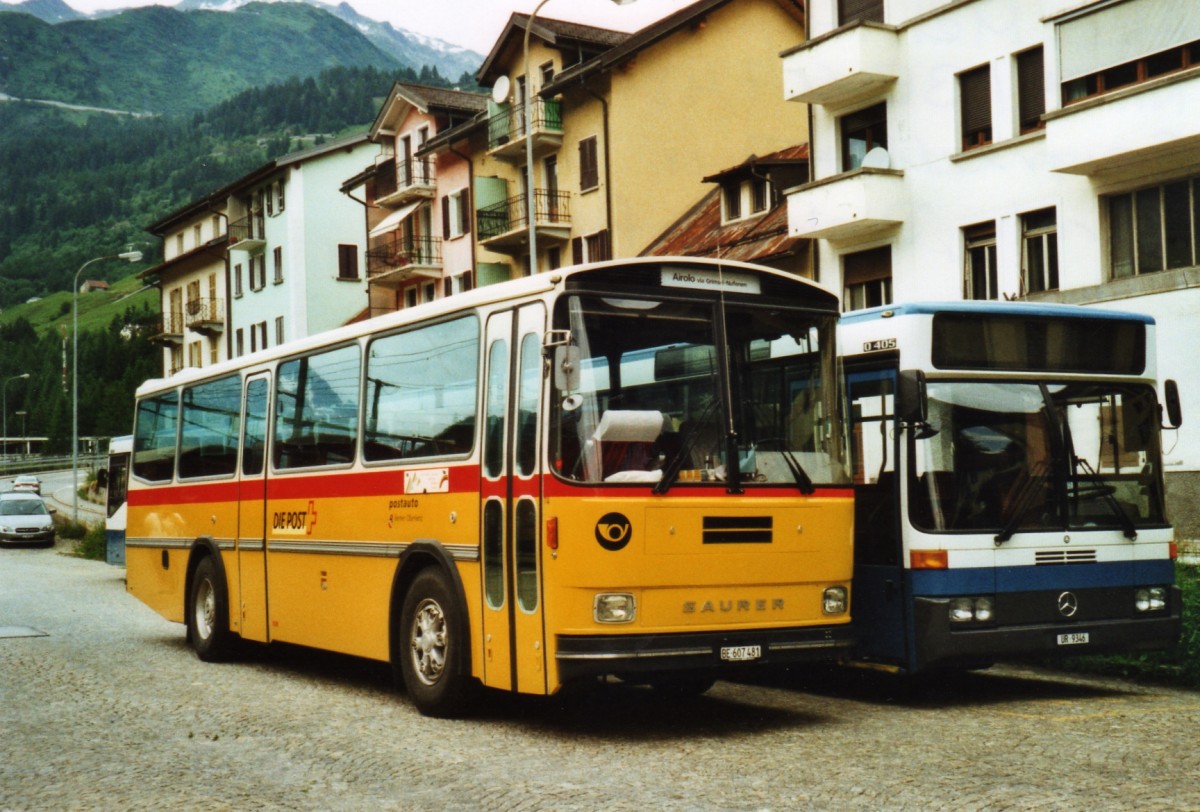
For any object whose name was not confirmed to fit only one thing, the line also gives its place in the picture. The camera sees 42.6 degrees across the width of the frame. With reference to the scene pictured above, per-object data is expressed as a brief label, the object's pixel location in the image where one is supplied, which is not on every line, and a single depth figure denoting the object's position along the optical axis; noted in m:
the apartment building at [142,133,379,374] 63.38
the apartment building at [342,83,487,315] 49.97
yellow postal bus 9.14
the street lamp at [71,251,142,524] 47.59
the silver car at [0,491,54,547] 49.09
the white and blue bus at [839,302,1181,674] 10.66
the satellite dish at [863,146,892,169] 29.45
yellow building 40.28
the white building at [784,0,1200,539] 23.05
